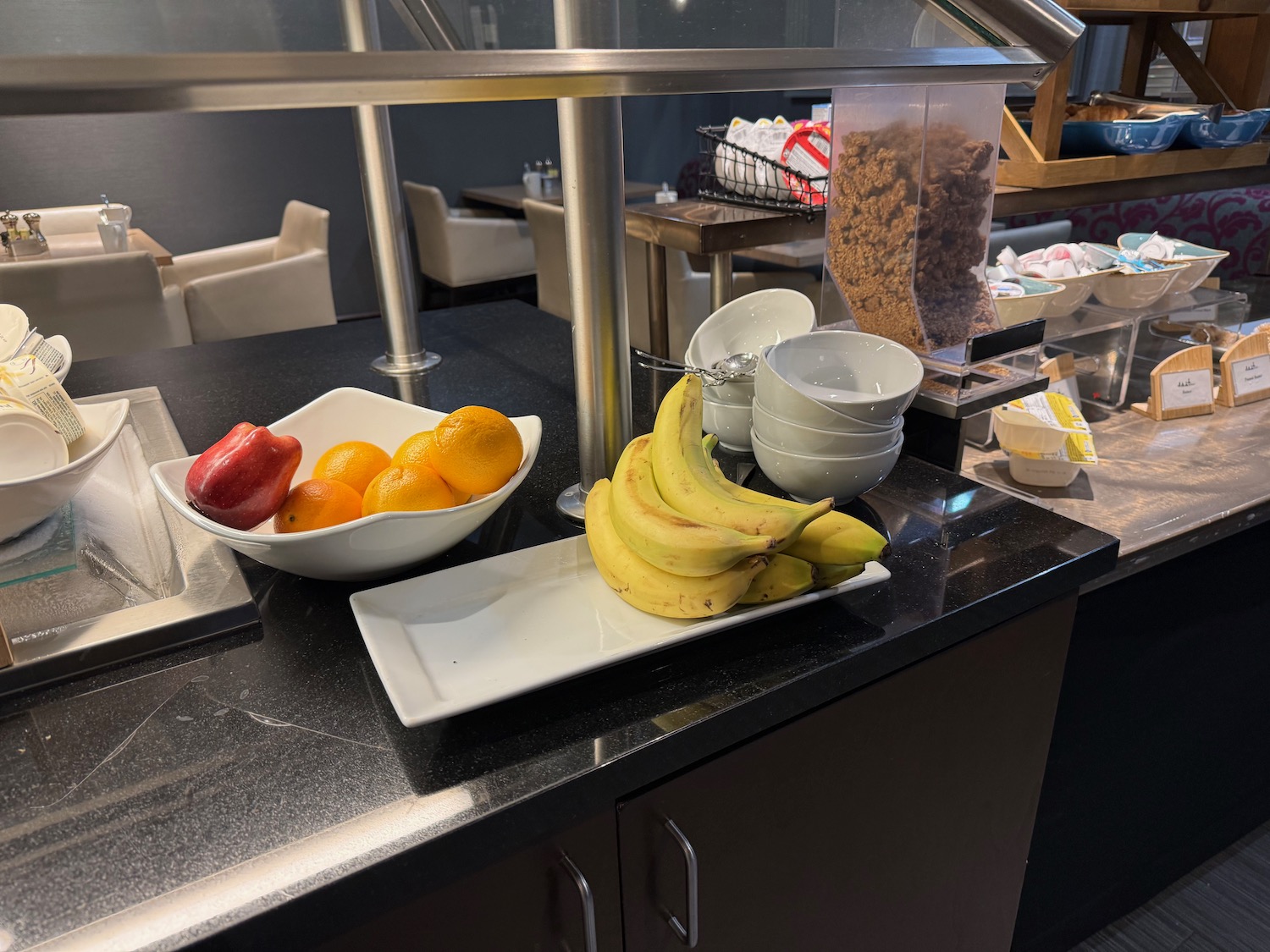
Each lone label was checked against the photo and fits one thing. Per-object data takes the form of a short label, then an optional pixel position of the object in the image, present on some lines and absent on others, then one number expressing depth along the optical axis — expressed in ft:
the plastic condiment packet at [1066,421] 3.35
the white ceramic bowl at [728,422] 2.58
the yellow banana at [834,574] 1.86
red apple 1.84
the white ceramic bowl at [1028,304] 3.61
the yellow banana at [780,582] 1.83
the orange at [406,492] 1.91
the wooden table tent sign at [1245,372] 4.28
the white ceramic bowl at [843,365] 2.38
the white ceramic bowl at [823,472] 2.20
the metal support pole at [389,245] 3.36
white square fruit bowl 1.77
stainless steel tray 1.76
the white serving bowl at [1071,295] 3.83
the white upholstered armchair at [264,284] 9.71
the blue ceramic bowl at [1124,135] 3.75
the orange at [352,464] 2.06
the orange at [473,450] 1.96
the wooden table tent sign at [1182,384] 4.11
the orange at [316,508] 1.89
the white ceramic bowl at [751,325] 2.82
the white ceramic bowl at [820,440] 2.16
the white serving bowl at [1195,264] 4.23
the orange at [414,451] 1.98
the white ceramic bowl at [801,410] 2.13
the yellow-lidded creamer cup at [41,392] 2.05
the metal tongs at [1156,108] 3.92
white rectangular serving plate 1.61
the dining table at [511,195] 13.16
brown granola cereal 2.64
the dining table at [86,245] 8.96
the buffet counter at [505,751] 1.35
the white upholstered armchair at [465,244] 12.83
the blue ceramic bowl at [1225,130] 3.95
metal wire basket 4.40
